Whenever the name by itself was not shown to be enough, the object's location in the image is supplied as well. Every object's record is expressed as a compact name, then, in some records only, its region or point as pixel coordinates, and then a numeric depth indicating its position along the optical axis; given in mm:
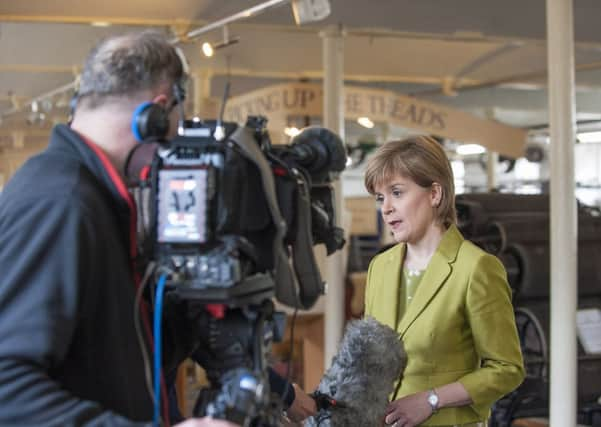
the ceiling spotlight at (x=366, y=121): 5836
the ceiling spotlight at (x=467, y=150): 19703
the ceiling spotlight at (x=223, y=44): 4777
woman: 2002
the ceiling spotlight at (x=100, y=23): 5264
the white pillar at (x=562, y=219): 3980
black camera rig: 1310
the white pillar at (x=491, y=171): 11500
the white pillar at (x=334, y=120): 5402
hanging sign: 5754
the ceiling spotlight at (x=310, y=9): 3691
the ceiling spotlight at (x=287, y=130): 5925
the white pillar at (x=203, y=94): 6750
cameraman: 1226
